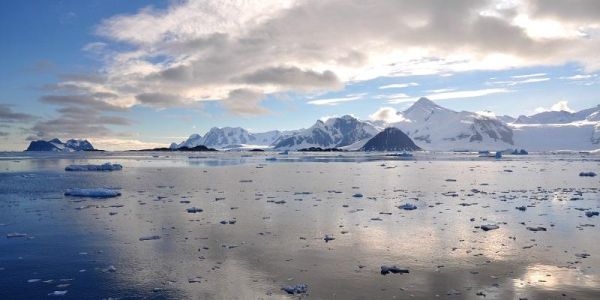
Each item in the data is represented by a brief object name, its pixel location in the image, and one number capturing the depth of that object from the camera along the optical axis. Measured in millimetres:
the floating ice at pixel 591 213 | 24270
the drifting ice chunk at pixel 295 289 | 12531
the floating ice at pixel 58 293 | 12445
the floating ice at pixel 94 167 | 68438
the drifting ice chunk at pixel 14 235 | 19641
